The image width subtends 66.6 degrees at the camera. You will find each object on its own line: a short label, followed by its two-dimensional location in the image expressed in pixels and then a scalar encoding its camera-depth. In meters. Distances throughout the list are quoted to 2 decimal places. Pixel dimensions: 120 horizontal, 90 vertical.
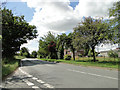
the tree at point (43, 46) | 42.56
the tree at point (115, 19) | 10.69
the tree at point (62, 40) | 26.25
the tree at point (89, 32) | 17.58
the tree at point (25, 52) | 74.06
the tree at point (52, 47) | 35.87
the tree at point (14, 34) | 19.15
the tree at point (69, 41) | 25.78
